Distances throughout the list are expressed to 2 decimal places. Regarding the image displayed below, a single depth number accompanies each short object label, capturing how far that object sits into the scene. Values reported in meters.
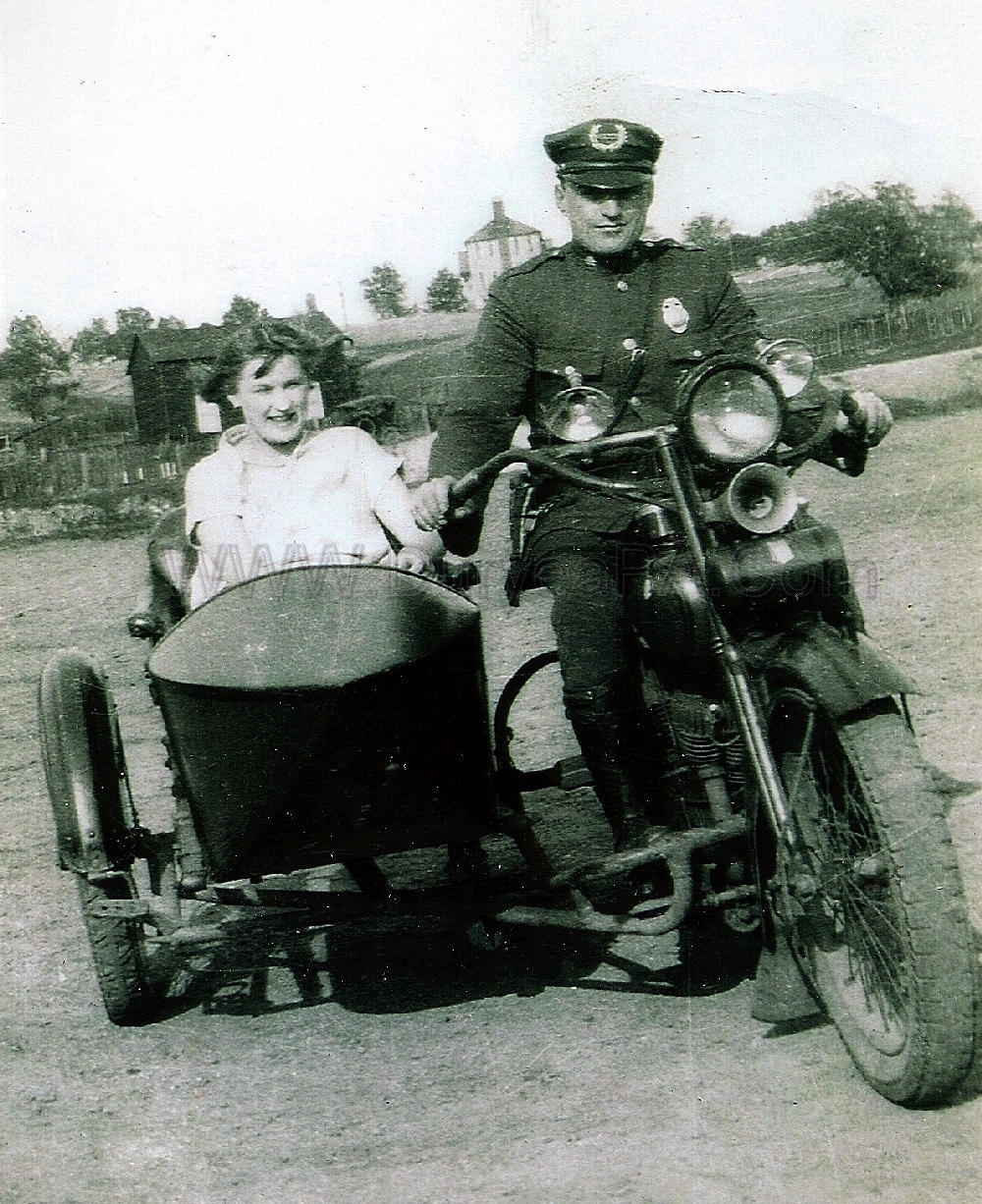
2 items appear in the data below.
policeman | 3.35
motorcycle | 2.44
